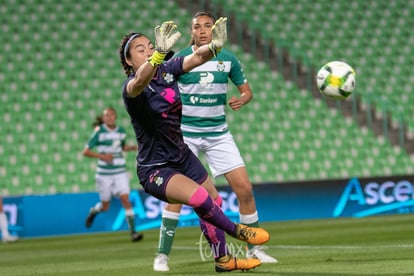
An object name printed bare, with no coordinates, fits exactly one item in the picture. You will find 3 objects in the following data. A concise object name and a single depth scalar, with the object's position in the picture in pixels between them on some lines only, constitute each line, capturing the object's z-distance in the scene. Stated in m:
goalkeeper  13.86
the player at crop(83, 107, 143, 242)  30.12
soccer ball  16.36
